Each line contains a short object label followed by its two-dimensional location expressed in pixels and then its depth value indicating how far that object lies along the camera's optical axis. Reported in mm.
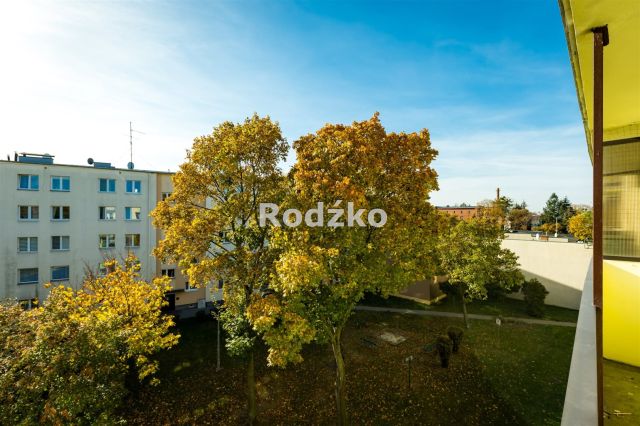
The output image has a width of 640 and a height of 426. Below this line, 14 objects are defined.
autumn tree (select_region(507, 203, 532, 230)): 67812
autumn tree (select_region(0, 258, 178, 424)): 7699
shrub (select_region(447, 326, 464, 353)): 17594
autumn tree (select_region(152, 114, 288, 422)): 11945
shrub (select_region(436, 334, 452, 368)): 16250
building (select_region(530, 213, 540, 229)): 83188
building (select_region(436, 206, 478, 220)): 98888
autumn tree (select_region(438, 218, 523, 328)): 19547
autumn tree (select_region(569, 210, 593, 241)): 42603
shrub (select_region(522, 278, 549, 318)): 24844
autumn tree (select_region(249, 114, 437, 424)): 10648
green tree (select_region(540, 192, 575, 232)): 67688
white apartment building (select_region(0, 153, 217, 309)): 22094
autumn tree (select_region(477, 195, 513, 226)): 60188
